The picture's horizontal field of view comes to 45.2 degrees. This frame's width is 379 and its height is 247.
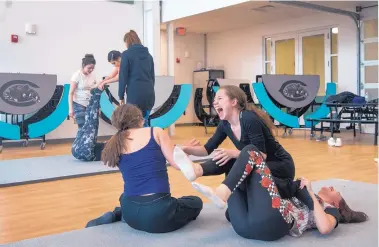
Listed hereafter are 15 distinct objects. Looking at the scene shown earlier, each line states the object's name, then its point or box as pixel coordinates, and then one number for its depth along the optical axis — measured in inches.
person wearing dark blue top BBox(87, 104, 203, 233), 87.0
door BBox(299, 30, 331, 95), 376.2
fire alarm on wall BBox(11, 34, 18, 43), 273.3
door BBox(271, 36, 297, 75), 404.8
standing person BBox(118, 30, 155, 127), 172.9
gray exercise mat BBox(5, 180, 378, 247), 83.7
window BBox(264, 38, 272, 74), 424.5
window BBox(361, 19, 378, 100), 340.8
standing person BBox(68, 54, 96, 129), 211.9
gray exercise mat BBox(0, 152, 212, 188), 155.4
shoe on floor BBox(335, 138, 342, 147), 249.1
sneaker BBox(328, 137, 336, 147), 251.2
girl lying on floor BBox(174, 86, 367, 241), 81.3
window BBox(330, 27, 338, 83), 368.8
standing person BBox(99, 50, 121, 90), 190.1
